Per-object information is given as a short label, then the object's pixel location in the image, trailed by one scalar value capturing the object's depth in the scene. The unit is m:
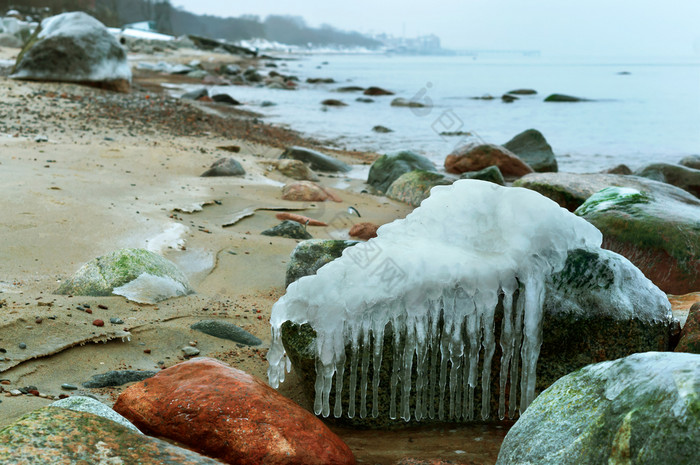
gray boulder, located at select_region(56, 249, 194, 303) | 3.71
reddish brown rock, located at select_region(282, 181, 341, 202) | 6.78
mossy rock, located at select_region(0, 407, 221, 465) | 1.88
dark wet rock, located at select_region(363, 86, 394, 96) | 28.45
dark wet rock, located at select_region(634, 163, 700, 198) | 8.43
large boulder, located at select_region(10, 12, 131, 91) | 12.73
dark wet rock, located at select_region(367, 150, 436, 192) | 8.35
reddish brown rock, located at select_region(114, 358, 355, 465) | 2.34
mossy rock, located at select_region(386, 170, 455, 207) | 7.48
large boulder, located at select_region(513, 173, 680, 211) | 6.31
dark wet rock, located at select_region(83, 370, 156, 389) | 2.87
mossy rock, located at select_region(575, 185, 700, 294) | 4.72
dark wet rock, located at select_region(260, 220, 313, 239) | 5.48
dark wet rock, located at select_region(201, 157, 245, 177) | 7.24
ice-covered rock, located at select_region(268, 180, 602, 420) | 2.82
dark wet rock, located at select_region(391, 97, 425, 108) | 23.03
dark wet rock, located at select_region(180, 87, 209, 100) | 18.28
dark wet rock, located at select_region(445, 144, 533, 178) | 9.35
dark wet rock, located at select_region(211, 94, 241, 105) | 18.91
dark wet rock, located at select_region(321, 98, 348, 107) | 22.70
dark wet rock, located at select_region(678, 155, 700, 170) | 11.13
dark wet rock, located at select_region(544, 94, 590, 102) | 28.02
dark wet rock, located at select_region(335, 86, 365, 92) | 30.00
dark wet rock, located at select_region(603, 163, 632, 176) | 10.14
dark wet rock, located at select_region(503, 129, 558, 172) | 10.60
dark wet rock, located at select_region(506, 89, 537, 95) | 32.01
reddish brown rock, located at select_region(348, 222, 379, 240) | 5.73
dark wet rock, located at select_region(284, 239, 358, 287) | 4.02
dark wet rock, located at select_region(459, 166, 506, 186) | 8.06
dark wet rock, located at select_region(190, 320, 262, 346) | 3.49
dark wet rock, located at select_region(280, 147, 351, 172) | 9.21
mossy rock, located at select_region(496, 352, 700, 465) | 1.69
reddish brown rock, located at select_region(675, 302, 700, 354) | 2.90
